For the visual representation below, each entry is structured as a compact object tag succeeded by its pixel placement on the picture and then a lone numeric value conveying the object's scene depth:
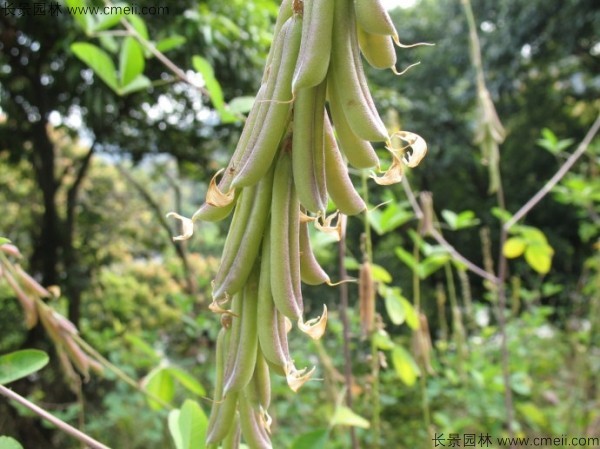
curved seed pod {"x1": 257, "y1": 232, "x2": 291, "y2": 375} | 0.34
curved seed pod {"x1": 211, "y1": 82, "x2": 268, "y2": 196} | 0.33
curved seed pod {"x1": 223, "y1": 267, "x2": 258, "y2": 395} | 0.35
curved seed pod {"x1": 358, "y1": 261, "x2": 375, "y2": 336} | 0.80
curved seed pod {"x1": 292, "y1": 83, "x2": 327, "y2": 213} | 0.32
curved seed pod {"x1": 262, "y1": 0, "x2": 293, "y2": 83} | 0.34
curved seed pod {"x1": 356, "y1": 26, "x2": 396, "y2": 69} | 0.32
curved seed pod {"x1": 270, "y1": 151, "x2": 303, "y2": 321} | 0.33
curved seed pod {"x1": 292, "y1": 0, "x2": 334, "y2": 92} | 0.29
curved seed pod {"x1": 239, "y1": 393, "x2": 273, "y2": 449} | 0.37
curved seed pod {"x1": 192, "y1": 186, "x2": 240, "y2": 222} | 0.35
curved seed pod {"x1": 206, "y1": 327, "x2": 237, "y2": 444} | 0.37
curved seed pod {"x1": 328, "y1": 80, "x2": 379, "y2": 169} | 0.32
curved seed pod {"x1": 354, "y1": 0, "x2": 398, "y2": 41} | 0.30
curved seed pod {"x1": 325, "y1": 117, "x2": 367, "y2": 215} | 0.34
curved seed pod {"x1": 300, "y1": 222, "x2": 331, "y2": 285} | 0.37
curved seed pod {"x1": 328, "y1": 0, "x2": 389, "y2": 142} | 0.30
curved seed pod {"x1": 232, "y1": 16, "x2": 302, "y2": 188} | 0.32
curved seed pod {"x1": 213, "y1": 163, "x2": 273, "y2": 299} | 0.34
